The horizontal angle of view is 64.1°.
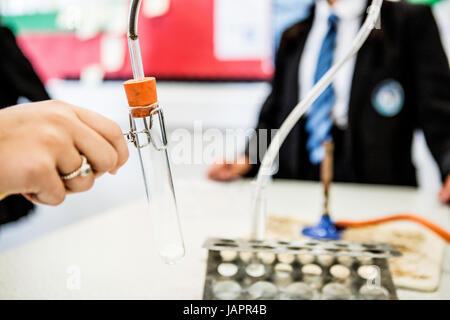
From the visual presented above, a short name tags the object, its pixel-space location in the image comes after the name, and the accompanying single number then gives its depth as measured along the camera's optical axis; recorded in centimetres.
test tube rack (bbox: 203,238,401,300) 44
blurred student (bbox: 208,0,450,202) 116
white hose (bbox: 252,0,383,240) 44
